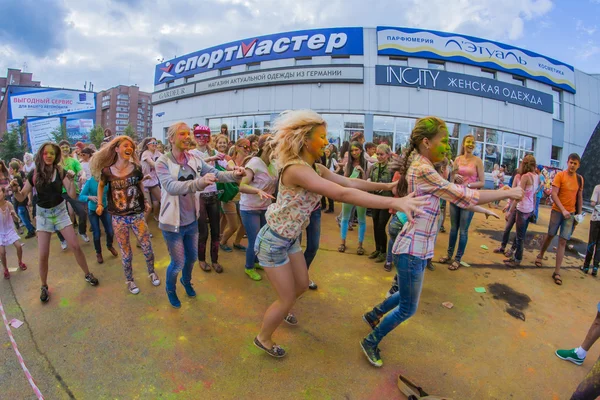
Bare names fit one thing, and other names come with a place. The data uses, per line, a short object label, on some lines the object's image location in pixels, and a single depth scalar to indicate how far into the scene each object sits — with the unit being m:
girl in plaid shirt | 2.05
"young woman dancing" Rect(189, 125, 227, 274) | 3.95
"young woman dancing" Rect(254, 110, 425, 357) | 2.04
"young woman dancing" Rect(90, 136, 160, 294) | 3.34
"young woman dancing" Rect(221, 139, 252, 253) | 4.41
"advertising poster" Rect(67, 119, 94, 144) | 31.77
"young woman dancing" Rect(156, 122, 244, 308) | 2.85
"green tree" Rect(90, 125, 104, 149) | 39.16
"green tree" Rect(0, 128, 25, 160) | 28.70
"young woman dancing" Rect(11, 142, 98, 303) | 3.46
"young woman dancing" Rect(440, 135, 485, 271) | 4.33
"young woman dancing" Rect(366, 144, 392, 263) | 4.36
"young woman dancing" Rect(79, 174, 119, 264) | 4.32
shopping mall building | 15.87
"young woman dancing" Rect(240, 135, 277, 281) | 3.42
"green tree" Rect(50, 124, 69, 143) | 27.99
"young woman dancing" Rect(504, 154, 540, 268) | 4.54
